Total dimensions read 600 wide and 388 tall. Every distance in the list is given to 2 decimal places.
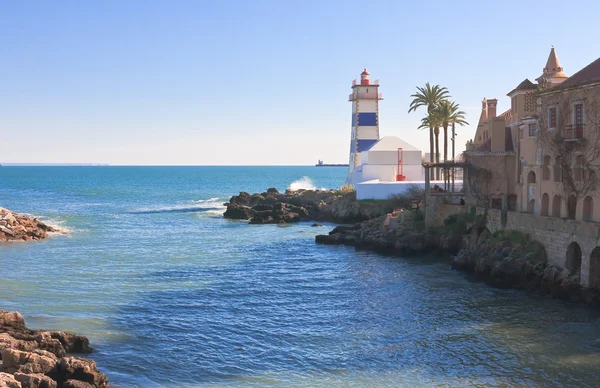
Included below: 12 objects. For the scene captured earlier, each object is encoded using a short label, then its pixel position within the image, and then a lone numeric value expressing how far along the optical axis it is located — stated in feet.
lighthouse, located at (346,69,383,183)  265.75
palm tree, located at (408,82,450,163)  213.87
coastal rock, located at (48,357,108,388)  60.85
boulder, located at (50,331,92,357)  71.87
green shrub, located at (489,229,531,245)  114.62
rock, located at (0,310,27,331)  74.49
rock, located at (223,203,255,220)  230.07
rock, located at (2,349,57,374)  60.64
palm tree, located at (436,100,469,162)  203.92
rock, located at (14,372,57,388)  57.26
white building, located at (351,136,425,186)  232.73
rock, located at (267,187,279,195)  273.54
